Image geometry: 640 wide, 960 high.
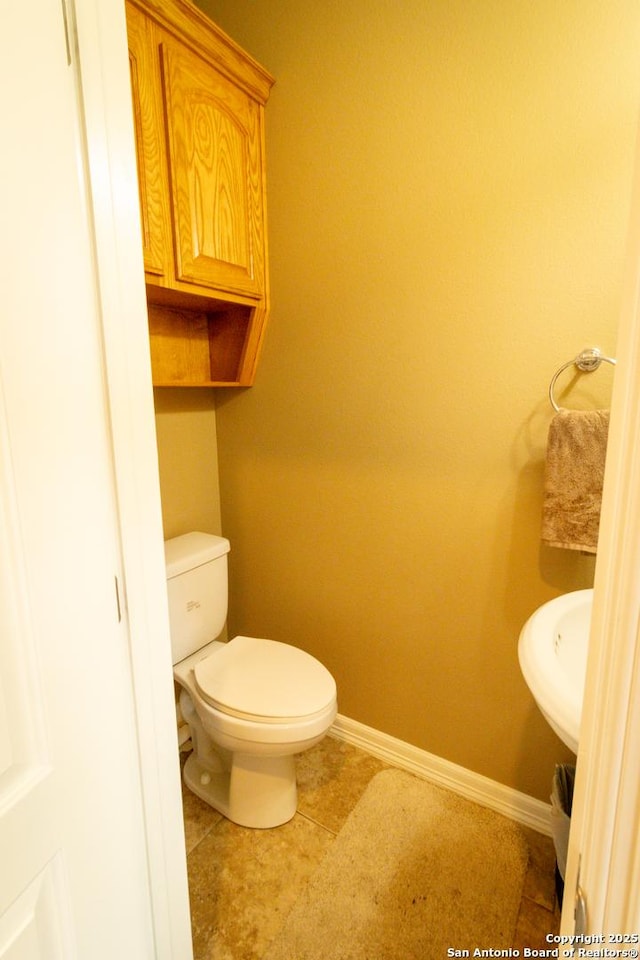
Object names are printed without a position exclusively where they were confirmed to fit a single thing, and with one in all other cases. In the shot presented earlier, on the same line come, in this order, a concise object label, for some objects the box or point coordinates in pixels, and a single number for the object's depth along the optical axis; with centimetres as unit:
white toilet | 130
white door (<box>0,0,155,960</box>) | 50
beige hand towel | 110
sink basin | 62
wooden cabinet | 119
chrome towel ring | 114
